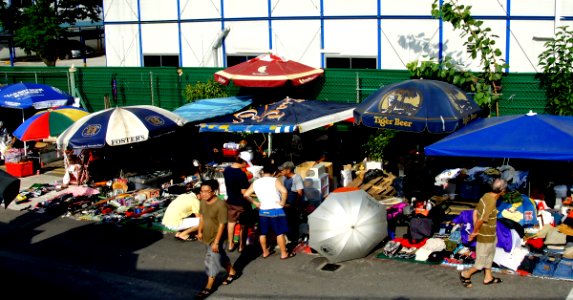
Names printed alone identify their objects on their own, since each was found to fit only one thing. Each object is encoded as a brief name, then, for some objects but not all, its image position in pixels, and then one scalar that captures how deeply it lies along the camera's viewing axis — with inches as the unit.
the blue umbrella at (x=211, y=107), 619.8
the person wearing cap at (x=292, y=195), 446.9
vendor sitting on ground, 483.5
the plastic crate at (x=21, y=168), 709.9
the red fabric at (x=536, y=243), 409.4
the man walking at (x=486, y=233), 356.8
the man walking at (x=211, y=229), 369.4
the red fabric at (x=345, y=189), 420.6
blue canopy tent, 415.5
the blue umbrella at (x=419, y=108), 479.8
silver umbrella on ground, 404.2
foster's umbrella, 553.9
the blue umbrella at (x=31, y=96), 738.8
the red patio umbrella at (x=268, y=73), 626.5
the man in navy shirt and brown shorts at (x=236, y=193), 434.0
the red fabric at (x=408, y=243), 430.0
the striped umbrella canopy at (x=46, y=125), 628.7
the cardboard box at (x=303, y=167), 531.8
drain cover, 409.1
